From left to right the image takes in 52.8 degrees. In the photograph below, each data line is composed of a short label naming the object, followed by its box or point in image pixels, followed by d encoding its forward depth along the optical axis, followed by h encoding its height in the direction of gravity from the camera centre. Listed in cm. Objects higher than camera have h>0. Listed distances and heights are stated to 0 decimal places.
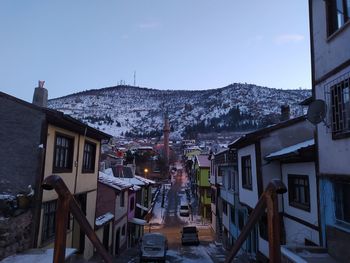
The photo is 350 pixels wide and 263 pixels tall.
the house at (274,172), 1357 +45
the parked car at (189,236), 3472 -553
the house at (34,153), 1306 +92
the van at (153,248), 2539 -503
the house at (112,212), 2414 -254
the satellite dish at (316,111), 1042 +210
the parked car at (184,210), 5606 -485
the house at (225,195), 2795 -134
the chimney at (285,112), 2174 +429
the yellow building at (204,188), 5447 -125
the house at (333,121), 954 +176
